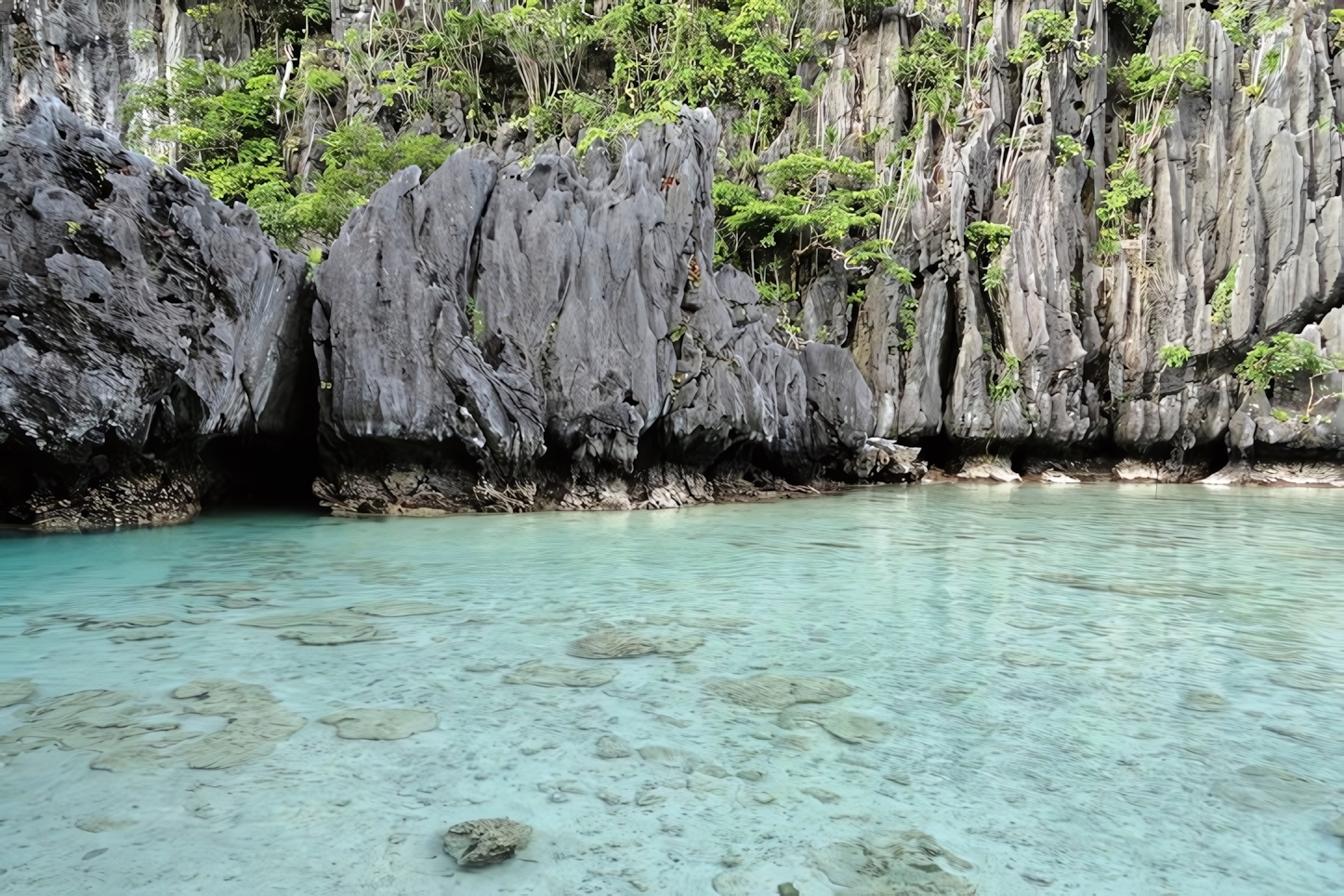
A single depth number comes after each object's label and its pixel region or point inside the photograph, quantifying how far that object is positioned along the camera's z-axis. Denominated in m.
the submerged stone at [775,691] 4.18
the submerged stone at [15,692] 4.02
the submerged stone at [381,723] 3.65
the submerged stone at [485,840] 2.58
